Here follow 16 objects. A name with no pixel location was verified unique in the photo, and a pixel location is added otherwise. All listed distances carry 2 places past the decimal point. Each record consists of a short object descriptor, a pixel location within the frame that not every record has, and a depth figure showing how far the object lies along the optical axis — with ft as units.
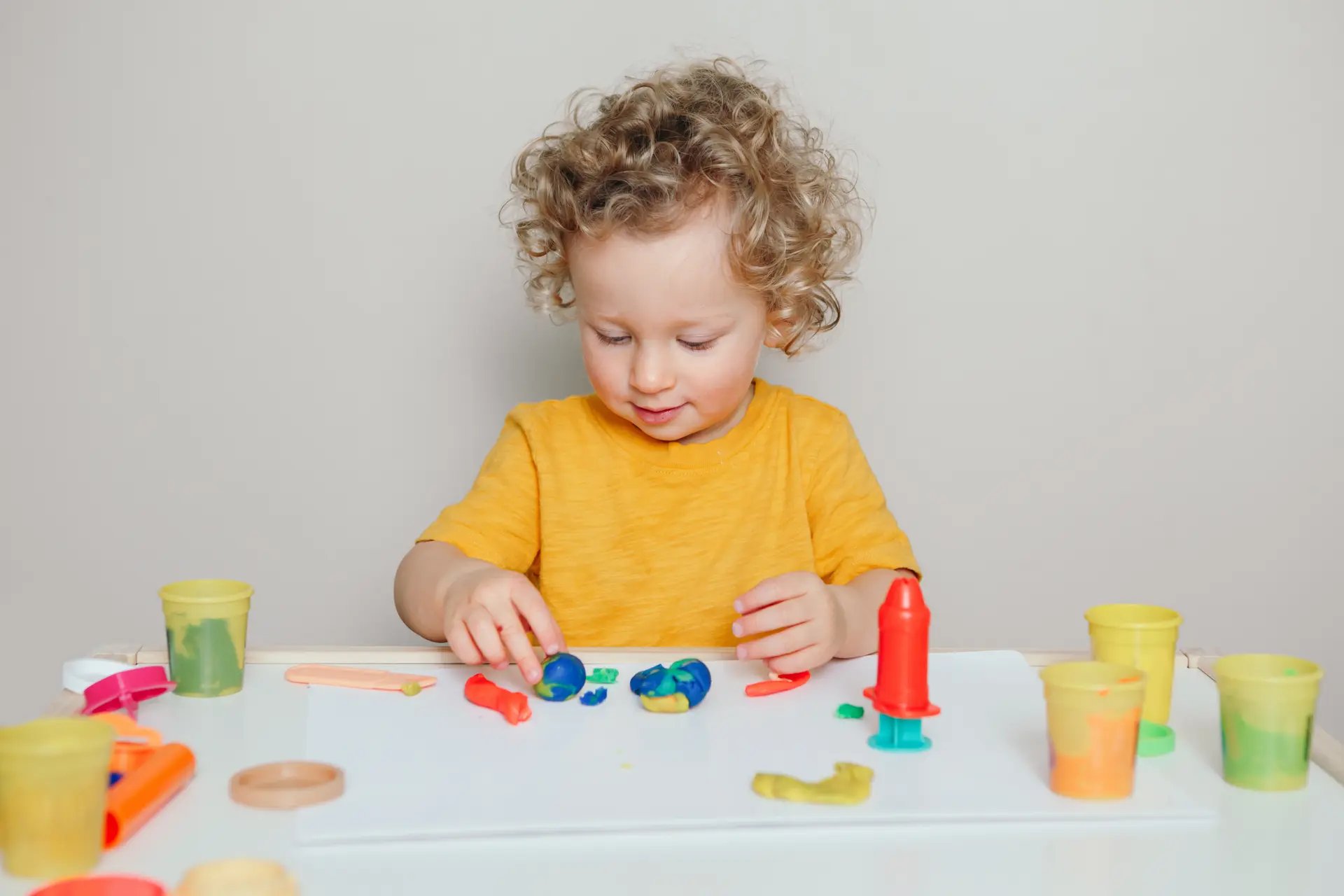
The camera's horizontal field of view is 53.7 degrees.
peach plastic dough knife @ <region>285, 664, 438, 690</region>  2.91
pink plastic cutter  2.67
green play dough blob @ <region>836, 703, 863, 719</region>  2.73
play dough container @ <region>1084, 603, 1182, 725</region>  2.66
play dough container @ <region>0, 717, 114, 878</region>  1.93
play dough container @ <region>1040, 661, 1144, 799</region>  2.28
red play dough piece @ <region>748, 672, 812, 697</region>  2.89
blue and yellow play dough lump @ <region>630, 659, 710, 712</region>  2.74
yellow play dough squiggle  2.26
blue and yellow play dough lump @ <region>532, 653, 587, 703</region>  2.79
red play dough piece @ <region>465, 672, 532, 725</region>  2.68
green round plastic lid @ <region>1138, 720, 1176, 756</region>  2.56
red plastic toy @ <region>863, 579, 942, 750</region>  2.53
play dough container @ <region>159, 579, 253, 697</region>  2.86
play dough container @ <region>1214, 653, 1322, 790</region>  2.35
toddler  3.65
